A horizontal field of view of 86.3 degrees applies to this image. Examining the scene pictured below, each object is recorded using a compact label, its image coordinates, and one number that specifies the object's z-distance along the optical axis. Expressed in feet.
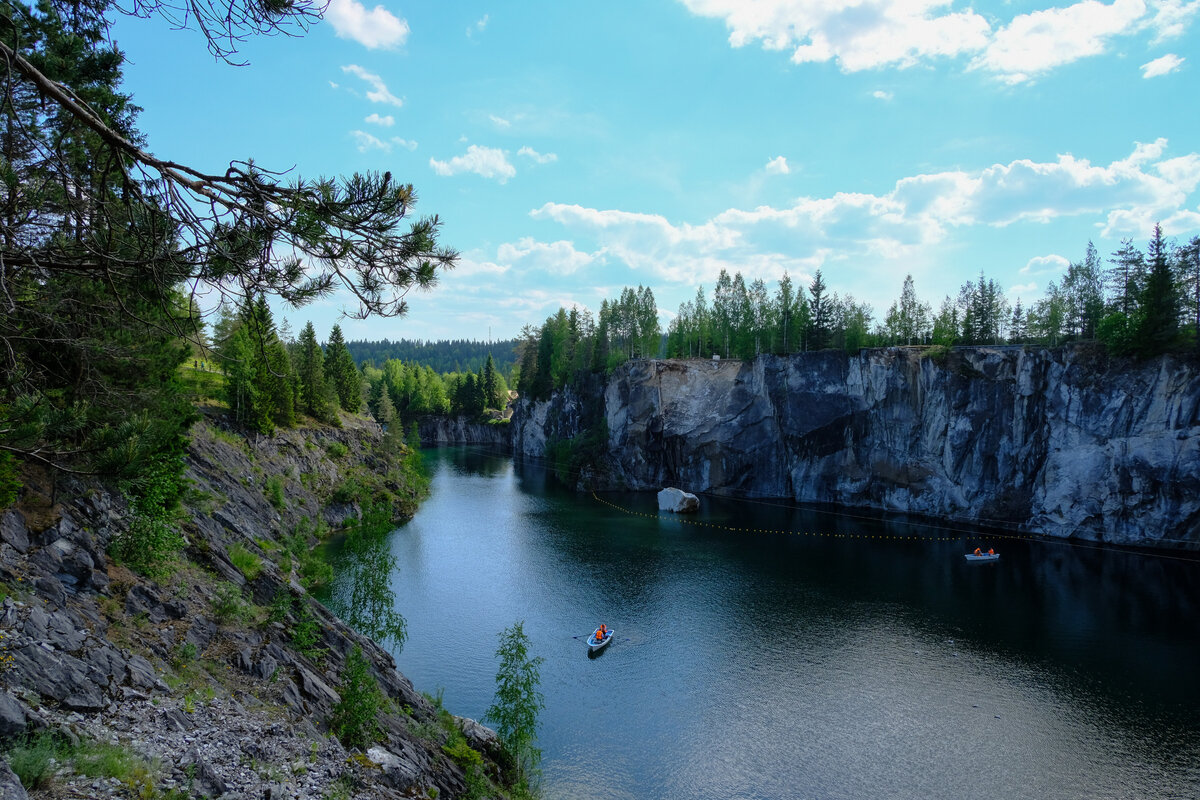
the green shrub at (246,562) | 62.49
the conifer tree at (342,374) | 226.17
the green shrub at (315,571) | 108.27
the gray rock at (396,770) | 41.70
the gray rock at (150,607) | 43.24
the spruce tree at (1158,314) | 152.35
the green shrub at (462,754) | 55.01
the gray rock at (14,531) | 38.86
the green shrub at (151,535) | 47.88
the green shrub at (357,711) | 44.45
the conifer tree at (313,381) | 187.32
